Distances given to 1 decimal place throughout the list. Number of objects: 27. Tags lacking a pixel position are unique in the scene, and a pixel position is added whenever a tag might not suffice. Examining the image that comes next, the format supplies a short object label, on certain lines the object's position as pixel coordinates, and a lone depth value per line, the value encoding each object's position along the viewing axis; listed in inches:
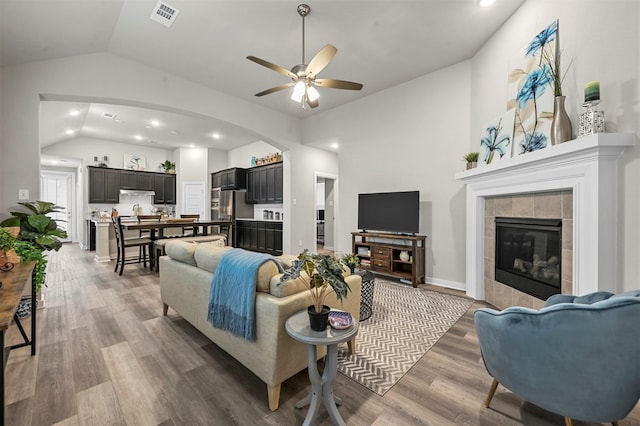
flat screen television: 161.0
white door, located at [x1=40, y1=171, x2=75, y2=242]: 341.4
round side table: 53.8
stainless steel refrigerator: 297.0
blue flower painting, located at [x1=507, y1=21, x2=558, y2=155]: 94.7
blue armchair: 44.6
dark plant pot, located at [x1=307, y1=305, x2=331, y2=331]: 55.8
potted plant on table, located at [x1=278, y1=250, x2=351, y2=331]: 53.9
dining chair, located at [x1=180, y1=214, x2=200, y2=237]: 236.3
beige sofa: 61.5
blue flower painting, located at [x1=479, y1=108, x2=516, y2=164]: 112.8
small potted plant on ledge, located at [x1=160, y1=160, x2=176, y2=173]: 332.2
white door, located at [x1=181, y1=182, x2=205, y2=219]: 338.0
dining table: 179.5
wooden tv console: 157.3
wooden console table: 39.3
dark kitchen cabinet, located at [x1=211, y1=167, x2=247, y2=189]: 297.3
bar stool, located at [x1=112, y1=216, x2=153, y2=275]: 181.7
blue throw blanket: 65.9
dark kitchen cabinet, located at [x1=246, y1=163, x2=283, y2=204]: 262.9
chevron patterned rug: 75.7
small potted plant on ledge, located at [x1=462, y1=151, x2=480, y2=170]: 135.8
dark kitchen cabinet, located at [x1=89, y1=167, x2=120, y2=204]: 285.6
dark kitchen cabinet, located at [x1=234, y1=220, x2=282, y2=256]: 256.8
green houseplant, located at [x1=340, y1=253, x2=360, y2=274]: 103.9
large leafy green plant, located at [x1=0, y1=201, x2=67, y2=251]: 104.2
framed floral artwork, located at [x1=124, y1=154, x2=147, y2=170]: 312.8
